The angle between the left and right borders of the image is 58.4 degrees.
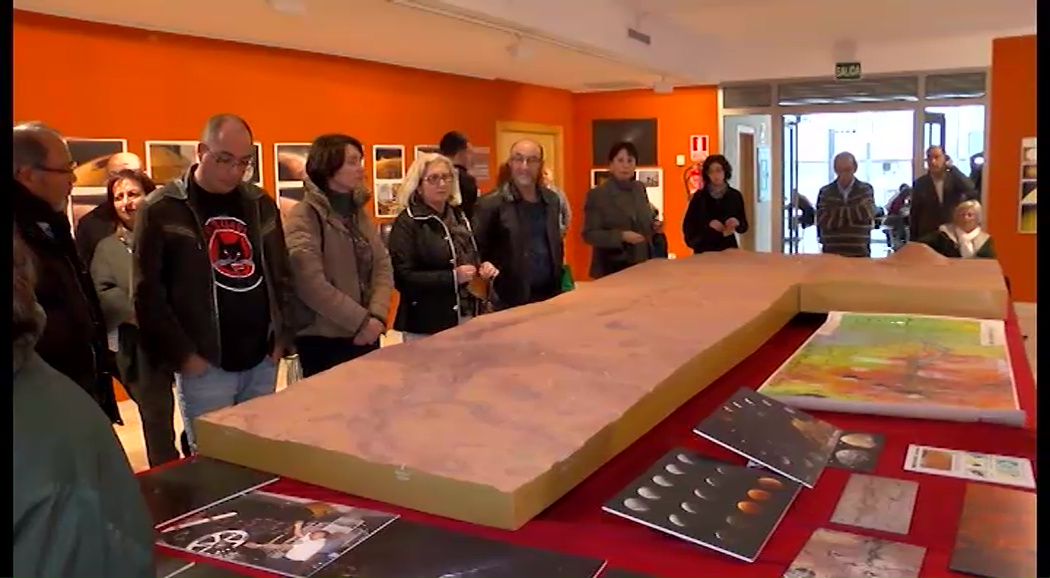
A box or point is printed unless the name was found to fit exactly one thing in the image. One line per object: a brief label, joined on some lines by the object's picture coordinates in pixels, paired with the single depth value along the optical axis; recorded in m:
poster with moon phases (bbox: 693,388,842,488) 1.55
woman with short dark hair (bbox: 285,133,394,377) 3.03
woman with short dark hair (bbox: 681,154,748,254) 5.91
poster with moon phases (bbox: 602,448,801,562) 1.28
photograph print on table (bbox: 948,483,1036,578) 1.19
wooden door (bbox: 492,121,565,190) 9.06
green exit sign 8.73
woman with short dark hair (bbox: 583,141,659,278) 4.83
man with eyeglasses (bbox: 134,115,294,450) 2.59
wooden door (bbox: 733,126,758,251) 9.93
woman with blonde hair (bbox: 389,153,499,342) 3.55
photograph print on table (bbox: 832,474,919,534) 1.36
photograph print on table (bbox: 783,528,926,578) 1.19
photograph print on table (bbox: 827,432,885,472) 1.63
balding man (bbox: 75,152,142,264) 3.29
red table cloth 1.25
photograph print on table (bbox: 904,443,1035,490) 1.55
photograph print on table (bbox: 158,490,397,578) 1.23
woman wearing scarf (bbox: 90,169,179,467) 2.77
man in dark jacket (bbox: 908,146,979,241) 6.75
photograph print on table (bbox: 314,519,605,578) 1.18
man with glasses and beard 3.91
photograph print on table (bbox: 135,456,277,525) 1.40
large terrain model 1.38
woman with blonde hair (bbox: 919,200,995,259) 4.71
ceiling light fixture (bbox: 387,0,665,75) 4.82
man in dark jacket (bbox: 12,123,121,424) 2.13
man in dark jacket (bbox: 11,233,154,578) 0.78
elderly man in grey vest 6.50
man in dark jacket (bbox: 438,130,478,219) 4.64
